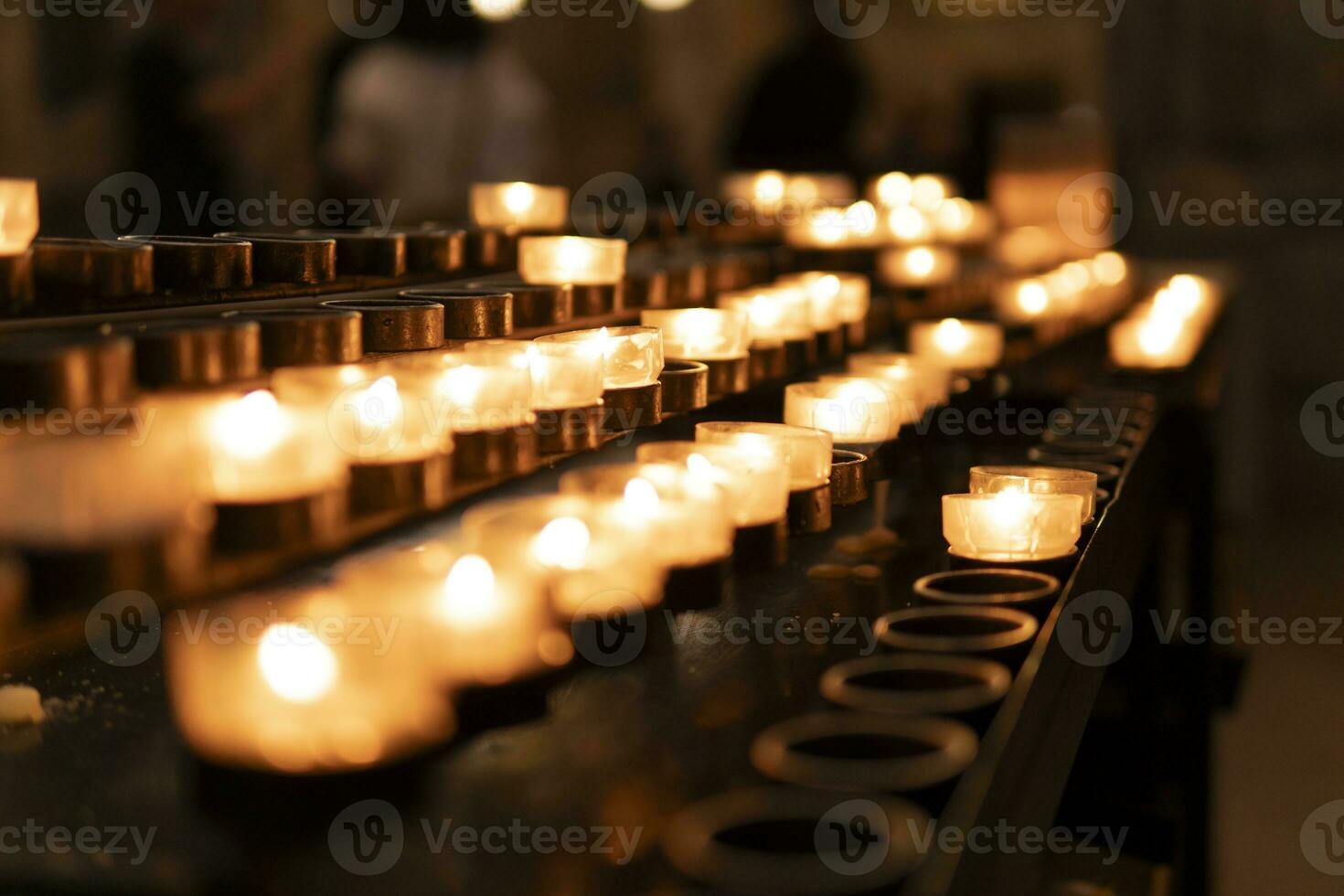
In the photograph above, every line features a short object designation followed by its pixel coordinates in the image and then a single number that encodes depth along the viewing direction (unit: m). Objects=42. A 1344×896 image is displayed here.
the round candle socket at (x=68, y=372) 1.04
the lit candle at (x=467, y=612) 1.04
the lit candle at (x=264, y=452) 1.09
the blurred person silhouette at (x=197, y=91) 2.47
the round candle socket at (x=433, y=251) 1.36
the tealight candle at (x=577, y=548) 1.09
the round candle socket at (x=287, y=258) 1.24
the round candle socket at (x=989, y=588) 1.19
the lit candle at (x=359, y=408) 1.13
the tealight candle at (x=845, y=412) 1.35
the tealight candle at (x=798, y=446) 1.26
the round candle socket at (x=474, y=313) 1.27
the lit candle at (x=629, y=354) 1.29
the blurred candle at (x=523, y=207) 1.53
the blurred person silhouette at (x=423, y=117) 2.36
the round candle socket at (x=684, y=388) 1.33
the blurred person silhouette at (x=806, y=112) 2.79
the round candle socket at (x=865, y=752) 1.05
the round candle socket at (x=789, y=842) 0.99
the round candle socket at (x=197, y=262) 1.19
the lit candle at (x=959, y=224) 2.38
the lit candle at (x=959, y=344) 1.69
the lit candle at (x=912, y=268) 1.87
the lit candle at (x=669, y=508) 1.15
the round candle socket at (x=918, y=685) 1.09
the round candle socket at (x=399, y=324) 1.21
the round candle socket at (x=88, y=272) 1.13
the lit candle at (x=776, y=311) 1.48
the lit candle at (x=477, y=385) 1.19
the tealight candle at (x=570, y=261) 1.40
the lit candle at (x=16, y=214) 1.11
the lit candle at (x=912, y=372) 1.46
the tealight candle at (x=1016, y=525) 1.25
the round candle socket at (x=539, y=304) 1.34
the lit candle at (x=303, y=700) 1.00
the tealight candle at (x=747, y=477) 1.21
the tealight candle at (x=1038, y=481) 1.28
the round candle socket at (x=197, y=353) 1.09
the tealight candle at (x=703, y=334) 1.41
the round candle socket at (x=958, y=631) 1.14
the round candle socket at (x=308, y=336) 1.14
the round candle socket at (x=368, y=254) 1.30
